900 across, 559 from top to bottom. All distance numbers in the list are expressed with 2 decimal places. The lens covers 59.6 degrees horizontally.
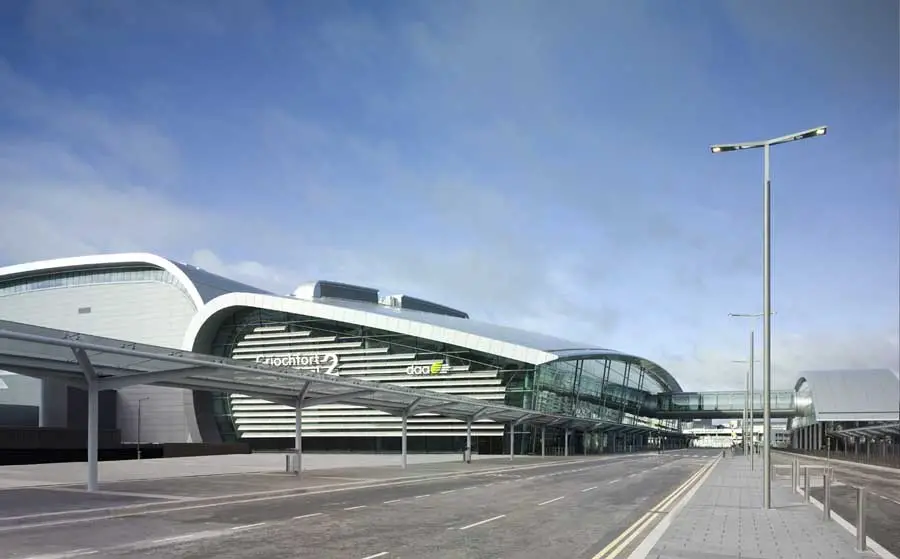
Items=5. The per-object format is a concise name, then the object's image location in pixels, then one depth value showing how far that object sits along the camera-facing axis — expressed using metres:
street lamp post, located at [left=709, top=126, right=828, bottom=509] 21.61
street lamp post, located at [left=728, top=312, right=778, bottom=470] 44.62
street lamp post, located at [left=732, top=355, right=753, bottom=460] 91.69
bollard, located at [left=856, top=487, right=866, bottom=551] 13.71
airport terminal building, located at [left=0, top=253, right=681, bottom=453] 74.50
